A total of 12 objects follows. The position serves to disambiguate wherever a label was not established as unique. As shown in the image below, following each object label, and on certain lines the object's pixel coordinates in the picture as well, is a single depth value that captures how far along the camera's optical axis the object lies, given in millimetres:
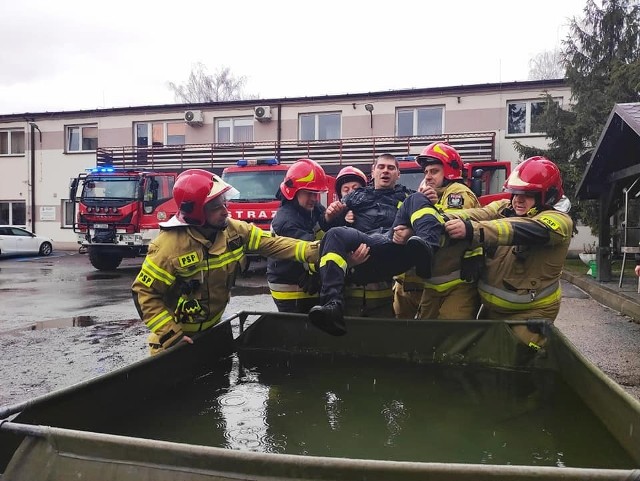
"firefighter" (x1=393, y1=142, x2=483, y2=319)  3512
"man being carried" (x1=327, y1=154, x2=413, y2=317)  4035
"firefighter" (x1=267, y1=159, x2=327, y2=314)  4055
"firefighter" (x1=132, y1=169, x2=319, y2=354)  3088
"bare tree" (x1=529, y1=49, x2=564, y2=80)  35734
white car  20812
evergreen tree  14719
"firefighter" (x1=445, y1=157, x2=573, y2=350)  3082
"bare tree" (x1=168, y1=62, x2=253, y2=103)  43719
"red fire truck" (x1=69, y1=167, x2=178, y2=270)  14492
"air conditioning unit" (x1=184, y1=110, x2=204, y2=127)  22125
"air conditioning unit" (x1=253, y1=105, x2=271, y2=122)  21328
